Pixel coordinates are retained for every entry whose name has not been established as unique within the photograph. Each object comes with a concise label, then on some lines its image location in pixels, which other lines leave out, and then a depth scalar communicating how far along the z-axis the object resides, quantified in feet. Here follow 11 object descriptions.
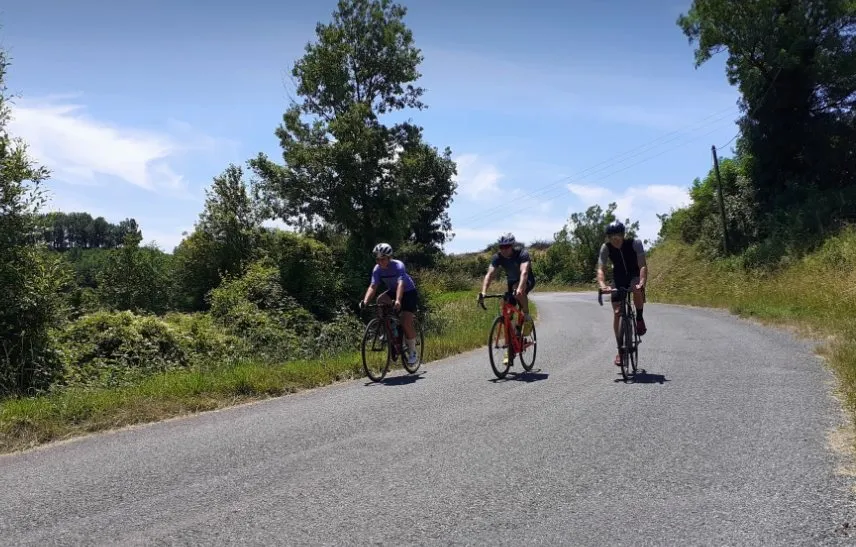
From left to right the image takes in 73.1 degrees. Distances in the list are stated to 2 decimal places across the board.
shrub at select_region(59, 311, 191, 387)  38.86
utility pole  106.42
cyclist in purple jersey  29.81
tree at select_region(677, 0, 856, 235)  91.25
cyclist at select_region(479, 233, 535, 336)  27.81
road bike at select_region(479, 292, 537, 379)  27.71
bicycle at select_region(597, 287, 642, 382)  25.77
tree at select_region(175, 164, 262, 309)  113.09
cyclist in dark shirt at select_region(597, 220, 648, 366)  26.53
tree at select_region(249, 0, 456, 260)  95.61
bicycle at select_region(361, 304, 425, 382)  28.58
